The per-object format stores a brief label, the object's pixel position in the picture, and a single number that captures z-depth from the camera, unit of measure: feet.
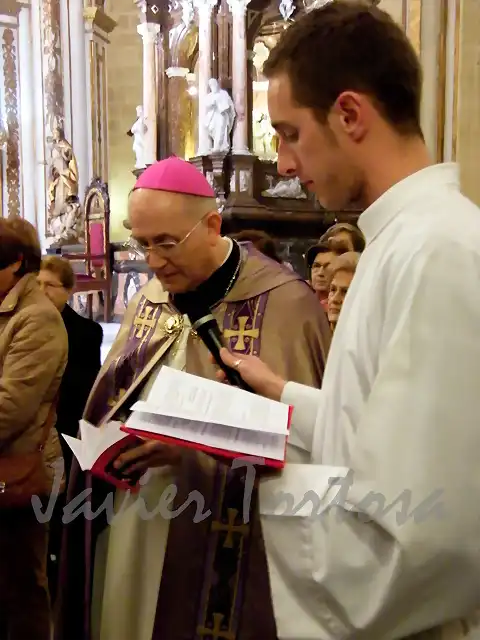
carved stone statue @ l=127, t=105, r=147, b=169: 37.78
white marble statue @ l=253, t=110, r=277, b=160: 36.37
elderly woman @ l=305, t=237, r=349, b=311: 11.94
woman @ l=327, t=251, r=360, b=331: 9.70
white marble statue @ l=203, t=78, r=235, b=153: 32.48
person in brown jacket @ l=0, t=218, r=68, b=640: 8.46
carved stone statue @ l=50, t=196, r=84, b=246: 39.32
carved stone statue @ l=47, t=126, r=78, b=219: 39.42
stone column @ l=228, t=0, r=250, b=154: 32.78
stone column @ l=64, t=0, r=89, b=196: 40.75
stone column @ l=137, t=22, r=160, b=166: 37.24
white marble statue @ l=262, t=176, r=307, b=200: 33.30
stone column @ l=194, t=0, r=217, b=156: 33.17
